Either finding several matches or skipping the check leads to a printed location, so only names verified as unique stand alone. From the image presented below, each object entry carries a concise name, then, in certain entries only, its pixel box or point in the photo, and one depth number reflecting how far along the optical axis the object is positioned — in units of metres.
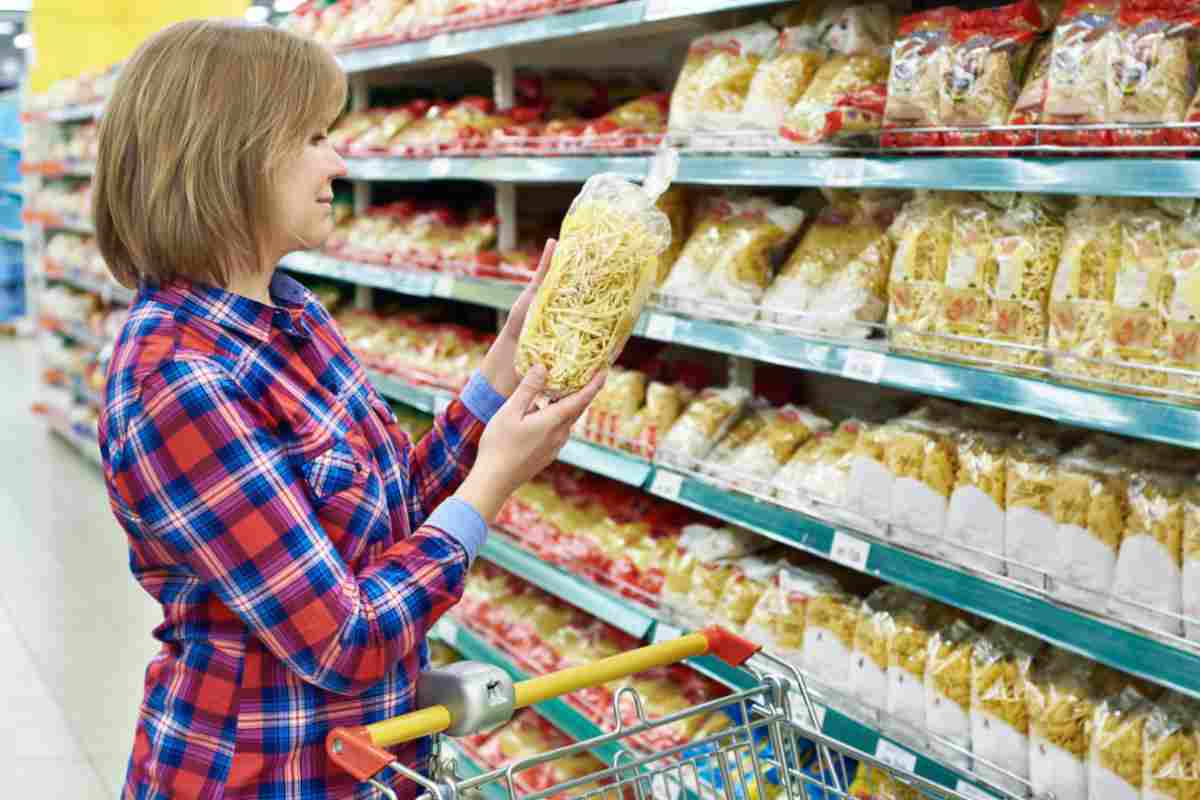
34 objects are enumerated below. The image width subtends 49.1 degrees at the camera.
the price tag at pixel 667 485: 2.72
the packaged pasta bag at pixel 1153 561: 1.79
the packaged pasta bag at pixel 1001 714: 2.02
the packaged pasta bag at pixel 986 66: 2.05
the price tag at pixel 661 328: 2.66
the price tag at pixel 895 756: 2.13
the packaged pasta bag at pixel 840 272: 2.37
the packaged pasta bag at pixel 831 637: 2.39
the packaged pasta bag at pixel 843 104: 2.27
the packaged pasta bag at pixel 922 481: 2.15
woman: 1.31
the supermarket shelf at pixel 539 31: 2.50
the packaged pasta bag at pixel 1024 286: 2.01
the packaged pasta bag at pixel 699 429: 2.77
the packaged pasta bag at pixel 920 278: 2.16
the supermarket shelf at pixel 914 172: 1.70
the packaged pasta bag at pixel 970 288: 2.07
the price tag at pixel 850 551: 2.19
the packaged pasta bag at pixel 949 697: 2.12
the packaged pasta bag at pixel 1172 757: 1.79
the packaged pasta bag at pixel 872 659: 2.28
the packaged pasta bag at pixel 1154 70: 1.77
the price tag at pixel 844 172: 2.17
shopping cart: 1.29
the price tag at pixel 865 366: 2.15
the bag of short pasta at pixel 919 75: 2.13
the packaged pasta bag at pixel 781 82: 2.51
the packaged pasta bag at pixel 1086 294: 1.89
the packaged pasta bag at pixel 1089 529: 1.88
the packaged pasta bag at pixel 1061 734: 1.94
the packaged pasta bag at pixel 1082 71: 1.85
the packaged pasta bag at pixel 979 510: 2.05
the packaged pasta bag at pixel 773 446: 2.59
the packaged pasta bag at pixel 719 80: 2.64
